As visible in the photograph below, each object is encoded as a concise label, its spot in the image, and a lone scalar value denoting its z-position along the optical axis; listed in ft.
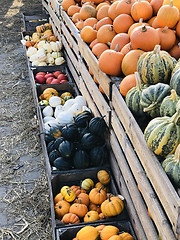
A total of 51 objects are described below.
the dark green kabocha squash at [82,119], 12.23
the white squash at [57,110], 14.16
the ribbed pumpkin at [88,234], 7.86
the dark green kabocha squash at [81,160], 10.76
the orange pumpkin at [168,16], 9.14
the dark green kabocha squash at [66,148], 10.94
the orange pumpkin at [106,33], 11.55
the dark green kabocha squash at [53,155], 11.21
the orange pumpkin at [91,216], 9.07
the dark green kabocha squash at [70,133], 11.50
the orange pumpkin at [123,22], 10.96
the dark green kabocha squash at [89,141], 11.09
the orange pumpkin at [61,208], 9.41
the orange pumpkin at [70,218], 9.10
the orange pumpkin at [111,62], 9.74
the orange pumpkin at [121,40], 10.43
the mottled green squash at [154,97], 6.85
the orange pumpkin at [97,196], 9.73
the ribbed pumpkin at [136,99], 7.73
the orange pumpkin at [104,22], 12.37
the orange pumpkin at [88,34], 12.67
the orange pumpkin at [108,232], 7.91
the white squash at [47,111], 14.35
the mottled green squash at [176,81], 6.56
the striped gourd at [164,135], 6.03
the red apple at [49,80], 17.45
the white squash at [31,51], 20.76
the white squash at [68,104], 14.27
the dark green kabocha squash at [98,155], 10.86
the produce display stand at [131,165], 5.67
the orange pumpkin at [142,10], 10.43
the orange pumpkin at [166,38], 9.16
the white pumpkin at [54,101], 14.94
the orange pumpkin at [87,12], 14.35
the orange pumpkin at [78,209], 9.40
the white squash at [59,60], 19.71
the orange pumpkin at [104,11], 13.08
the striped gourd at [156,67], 7.63
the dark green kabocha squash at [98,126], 10.78
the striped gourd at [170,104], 6.20
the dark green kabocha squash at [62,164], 10.77
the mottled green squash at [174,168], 5.53
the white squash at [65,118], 13.03
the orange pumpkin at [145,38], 8.96
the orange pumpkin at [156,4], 10.72
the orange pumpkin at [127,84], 8.55
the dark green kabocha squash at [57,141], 11.54
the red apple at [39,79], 17.49
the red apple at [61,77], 17.71
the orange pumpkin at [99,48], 11.42
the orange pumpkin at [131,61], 9.07
